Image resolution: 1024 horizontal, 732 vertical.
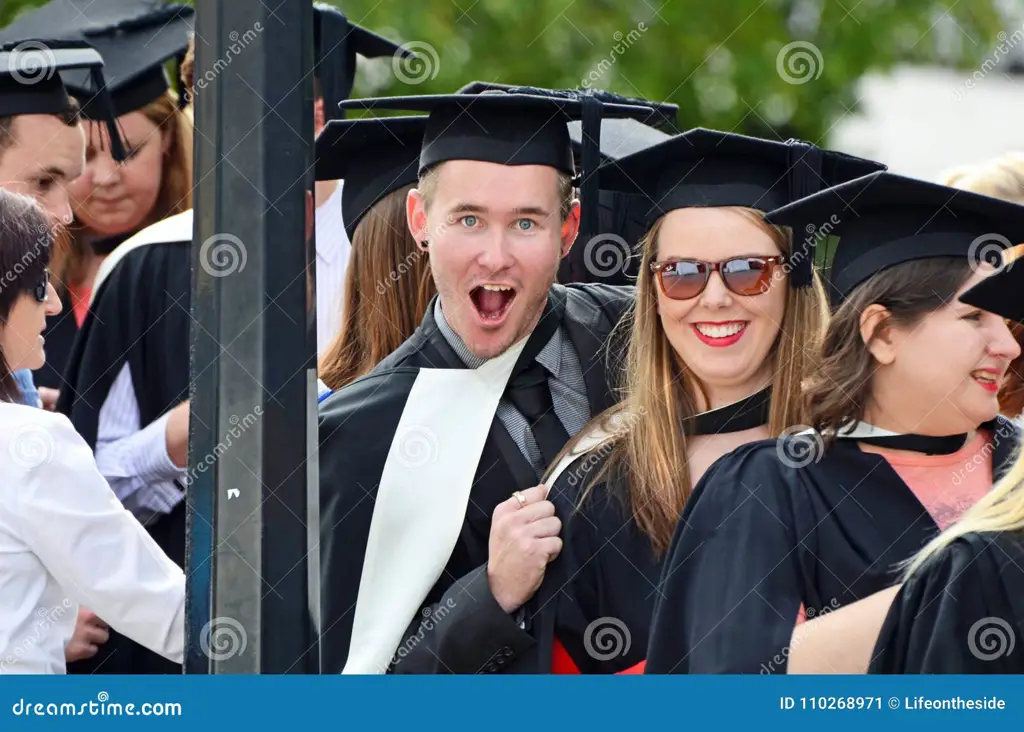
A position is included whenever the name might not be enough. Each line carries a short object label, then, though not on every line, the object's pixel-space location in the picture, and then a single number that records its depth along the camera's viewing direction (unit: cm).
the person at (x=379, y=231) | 772
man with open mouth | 671
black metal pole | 504
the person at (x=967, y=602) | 577
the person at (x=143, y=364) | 855
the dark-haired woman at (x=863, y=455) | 615
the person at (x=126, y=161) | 916
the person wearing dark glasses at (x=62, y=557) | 630
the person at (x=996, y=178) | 741
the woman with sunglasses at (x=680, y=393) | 662
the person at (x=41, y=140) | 832
